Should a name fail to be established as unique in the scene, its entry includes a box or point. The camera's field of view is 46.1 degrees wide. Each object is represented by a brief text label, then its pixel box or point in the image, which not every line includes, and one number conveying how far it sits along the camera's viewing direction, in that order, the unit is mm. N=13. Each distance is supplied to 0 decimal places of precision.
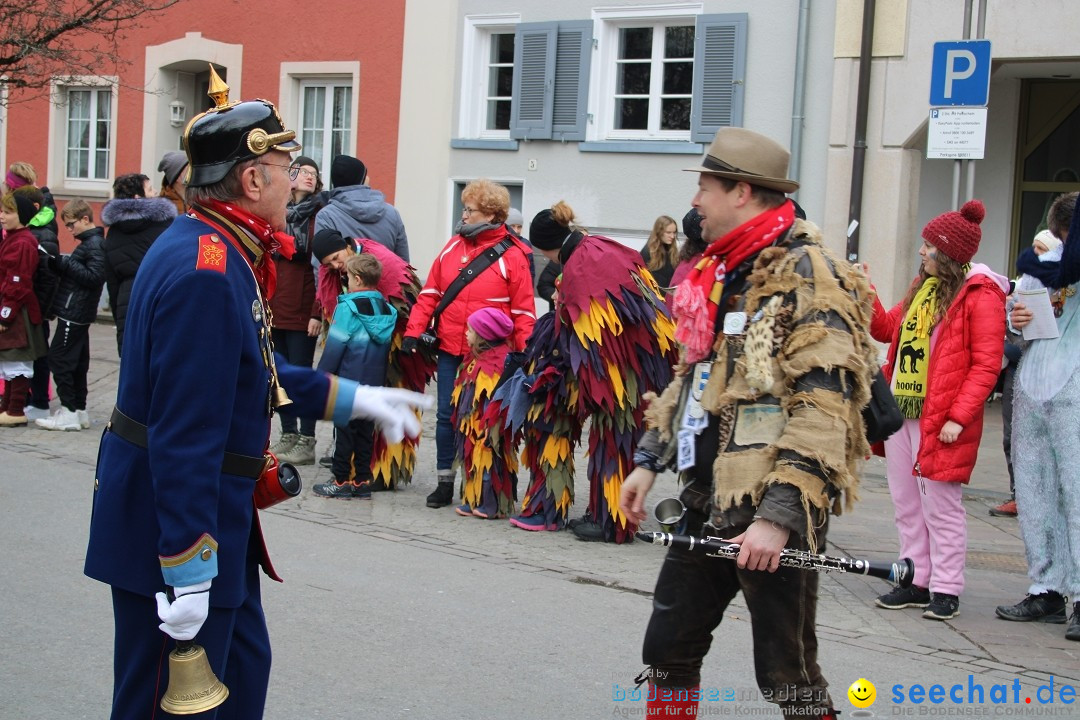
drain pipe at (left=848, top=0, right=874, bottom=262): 12672
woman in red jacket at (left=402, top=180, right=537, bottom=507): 8031
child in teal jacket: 8164
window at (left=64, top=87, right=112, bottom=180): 20094
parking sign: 9119
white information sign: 9117
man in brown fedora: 3424
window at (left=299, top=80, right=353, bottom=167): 17250
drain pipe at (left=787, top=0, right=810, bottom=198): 13094
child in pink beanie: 7727
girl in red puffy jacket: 5957
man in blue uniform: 2908
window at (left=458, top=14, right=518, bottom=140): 15734
